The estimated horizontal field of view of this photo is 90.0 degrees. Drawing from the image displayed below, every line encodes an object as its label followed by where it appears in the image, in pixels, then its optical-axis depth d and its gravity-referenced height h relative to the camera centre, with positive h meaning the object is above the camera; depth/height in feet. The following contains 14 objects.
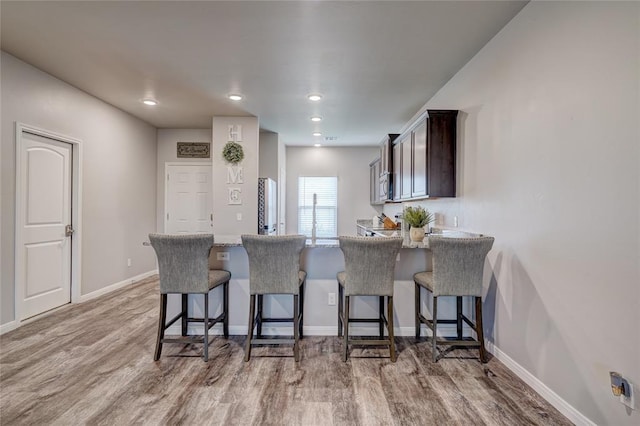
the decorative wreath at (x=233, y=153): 16.66 +3.03
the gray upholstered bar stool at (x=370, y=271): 8.07 -1.51
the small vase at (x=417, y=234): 9.89 -0.66
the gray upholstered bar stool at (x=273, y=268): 8.21 -1.49
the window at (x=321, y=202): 24.47 +0.77
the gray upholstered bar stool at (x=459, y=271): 8.01 -1.46
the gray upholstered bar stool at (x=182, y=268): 8.13 -1.50
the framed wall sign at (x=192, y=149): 19.58 +3.76
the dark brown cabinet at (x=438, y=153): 10.89 +2.07
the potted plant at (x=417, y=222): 9.91 -0.28
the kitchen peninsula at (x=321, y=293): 10.05 -2.56
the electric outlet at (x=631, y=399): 4.89 -2.83
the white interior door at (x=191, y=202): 19.44 +0.50
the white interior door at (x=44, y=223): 11.02 -0.54
